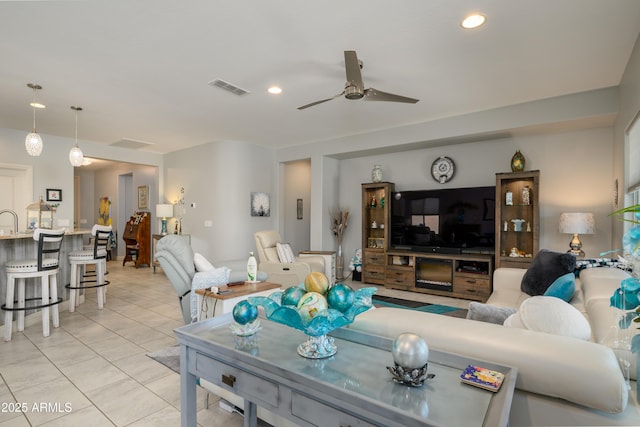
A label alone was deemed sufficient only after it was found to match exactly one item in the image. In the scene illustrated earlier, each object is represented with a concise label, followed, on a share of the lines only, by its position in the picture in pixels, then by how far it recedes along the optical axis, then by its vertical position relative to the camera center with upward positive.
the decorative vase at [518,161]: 4.71 +0.75
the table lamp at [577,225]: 4.05 -0.11
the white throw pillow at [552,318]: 1.30 -0.41
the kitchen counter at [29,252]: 3.52 -0.46
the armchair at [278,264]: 4.88 -0.74
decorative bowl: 1.20 -0.39
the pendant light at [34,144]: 3.93 +0.80
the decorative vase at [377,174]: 6.01 +0.72
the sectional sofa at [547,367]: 1.01 -0.49
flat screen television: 4.98 -0.08
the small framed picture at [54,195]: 5.82 +0.30
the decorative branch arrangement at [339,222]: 6.61 -0.15
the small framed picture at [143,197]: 8.59 +0.41
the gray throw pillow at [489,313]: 1.68 -0.49
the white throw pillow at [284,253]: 5.28 -0.62
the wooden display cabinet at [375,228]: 5.86 -0.25
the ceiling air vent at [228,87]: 3.61 +1.40
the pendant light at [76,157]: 4.70 +0.78
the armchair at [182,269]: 3.10 -0.52
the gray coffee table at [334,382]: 0.93 -0.53
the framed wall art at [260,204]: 6.70 +0.19
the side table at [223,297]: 2.64 -0.67
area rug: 4.24 -1.22
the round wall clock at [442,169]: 5.48 +0.75
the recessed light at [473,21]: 2.46 +1.43
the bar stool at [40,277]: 3.36 -0.70
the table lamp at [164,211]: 7.05 +0.04
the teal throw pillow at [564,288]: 2.32 -0.49
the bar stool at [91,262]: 4.31 -0.68
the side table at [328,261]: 5.48 -0.77
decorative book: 1.02 -0.51
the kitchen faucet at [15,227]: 5.06 -0.23
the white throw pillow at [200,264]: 3.30 -0.49
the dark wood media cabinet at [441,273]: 4.84 -0.90
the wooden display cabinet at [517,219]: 4.54 -0.05
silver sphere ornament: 1.05 -0.43
